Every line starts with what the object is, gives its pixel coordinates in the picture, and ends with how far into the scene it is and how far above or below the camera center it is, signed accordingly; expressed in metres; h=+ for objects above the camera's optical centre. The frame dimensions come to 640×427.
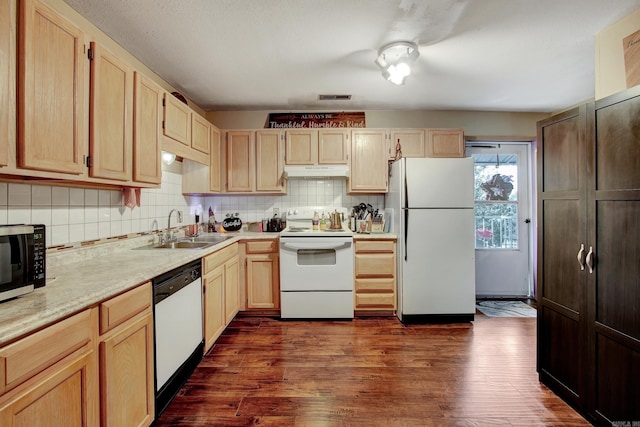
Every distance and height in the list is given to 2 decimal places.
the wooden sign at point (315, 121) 3.61 +1.22
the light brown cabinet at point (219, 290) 2.33 -0.69
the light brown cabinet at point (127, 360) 1.21 -0.68
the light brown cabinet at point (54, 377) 0.84 -0.54
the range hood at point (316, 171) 3.33 +0.53
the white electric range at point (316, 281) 3.08 -0.70
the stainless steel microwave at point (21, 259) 1.04 -0.17
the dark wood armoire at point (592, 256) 1.40 -0.23
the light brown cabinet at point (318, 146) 3.44 +0.85
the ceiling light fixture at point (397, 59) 2.17 +1.26
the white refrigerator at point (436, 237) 2.99 -0.22
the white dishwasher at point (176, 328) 1.65 -0.73
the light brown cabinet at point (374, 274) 3.16 -0.64
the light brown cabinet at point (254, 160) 3.45 +0.69
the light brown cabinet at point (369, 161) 3.44 +0.67
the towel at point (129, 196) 2.21 +0.16
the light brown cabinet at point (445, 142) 3.45 +0.90
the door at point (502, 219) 3.88 -0.04
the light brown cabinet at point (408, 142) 3.44 +0.90
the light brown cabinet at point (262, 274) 3.17 -0.65
